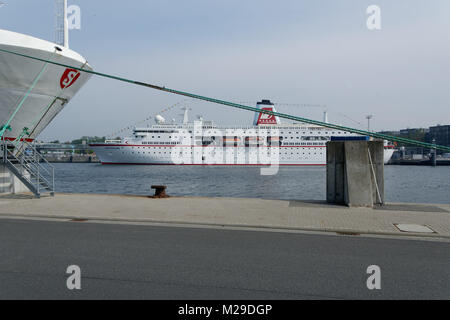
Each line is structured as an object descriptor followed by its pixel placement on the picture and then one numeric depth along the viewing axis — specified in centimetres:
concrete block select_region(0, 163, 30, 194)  1310
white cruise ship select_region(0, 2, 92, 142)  1244
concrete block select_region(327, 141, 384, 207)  1070
